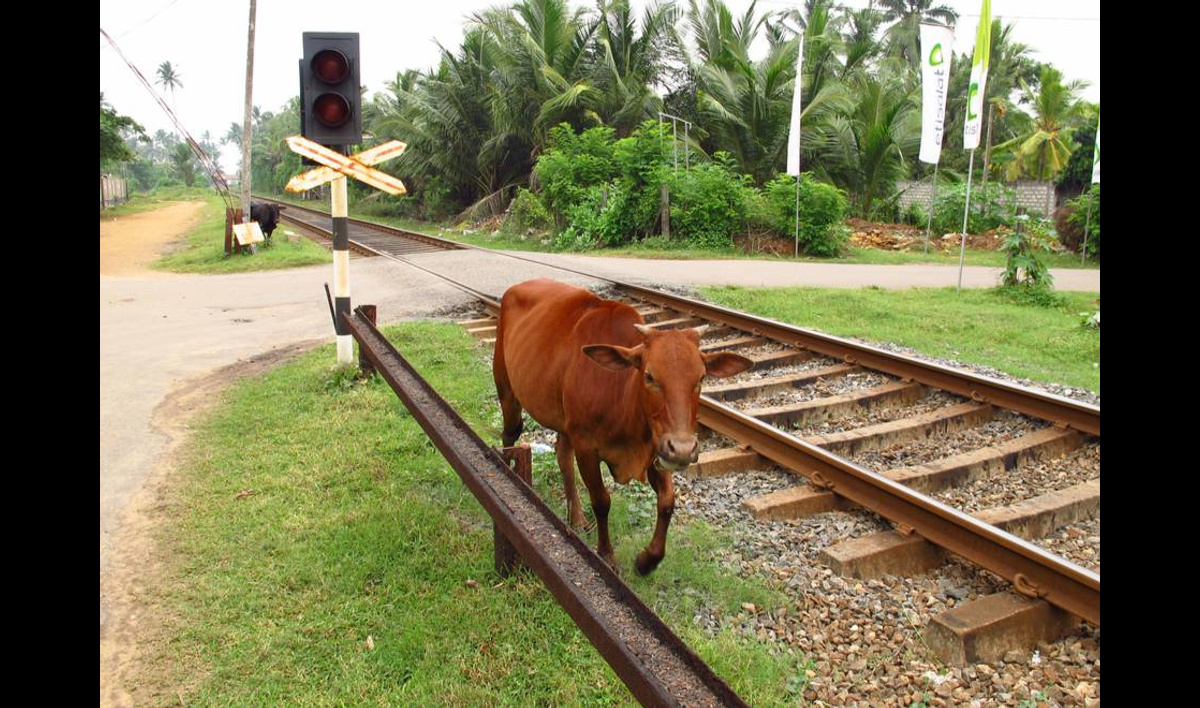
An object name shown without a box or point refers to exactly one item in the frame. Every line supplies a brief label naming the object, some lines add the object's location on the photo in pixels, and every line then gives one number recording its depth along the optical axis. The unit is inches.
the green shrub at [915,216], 1025.5
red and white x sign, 255.6
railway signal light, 253.4
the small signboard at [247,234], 740.6
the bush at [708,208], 767.1
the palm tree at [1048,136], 1093.8
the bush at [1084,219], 748.0
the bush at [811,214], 746.2
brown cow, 132.5
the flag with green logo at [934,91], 607.5
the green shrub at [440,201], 1326.3
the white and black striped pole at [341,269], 289.9
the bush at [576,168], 873.5
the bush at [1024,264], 489.1
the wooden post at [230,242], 780.0
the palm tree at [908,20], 1941.4
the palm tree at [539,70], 1034.7
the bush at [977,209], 928.9
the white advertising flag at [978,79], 517.3
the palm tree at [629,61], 1035.3
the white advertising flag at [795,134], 705.2
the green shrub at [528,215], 899.4
